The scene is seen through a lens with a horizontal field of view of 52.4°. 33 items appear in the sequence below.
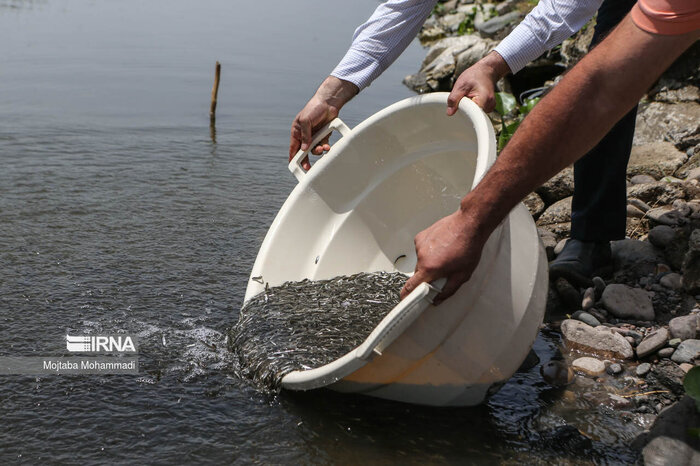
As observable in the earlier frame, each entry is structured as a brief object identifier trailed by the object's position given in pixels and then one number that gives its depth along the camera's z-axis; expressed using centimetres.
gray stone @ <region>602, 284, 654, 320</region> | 340
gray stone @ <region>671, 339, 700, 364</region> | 297
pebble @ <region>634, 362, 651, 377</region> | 301
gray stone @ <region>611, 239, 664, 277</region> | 371
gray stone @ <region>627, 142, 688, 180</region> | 467
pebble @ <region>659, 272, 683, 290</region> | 350
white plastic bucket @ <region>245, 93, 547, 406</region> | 243
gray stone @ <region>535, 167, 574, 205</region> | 449
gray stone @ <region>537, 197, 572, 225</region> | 433
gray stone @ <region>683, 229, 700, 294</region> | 329
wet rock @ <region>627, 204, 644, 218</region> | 413
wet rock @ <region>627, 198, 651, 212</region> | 416
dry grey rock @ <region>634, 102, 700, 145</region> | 500
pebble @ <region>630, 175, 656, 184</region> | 461
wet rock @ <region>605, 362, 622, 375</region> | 304
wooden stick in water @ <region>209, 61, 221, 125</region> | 791
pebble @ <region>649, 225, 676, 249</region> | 374
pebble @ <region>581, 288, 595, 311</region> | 353
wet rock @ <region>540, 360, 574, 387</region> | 301
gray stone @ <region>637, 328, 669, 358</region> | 307
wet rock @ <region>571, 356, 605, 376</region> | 307
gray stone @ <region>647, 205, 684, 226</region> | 388
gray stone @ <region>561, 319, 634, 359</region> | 316
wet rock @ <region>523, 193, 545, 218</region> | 450
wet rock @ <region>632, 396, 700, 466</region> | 238
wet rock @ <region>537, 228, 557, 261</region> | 401
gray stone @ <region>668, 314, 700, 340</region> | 312
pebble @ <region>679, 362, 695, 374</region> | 292
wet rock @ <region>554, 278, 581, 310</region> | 354
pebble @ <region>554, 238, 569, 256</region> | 396
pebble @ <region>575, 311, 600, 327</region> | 339
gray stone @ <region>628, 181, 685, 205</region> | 416
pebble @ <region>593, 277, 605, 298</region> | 362
